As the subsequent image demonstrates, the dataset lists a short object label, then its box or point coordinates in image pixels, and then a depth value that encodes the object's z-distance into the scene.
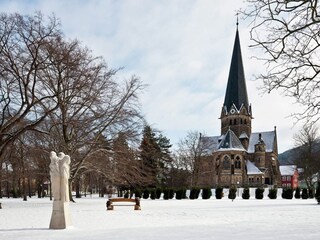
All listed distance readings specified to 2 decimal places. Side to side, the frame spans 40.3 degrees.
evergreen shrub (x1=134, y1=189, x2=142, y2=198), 46.16
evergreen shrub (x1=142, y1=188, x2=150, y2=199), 48.57
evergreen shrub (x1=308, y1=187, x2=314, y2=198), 43.82
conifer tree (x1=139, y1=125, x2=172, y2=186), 54.99
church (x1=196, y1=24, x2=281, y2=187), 92.25
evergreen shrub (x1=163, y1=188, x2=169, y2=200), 44.31
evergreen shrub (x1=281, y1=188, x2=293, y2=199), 41.21
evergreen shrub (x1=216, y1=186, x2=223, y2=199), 43.46
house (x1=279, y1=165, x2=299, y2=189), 114.82
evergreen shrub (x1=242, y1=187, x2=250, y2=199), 43.06
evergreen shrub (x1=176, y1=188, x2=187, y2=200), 43.72
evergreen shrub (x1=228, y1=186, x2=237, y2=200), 40.36
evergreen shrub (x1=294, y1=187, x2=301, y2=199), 42.12
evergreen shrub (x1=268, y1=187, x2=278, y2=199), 41.69
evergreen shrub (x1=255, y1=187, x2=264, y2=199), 42.00
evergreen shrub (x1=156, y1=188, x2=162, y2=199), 47.20
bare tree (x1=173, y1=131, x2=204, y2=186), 69.40
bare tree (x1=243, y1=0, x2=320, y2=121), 11.34
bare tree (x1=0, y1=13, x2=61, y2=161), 23.86
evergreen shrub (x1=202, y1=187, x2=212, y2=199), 43.62
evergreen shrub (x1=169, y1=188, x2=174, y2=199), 45.67
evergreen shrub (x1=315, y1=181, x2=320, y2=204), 27.66
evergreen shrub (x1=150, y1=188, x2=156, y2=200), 45.75
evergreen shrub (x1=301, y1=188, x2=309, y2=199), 40.78
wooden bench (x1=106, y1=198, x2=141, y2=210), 22.06
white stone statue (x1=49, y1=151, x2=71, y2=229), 12.48
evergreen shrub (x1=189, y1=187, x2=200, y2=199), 43.75
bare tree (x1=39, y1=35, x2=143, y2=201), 26.17
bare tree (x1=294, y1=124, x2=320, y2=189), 62.81
